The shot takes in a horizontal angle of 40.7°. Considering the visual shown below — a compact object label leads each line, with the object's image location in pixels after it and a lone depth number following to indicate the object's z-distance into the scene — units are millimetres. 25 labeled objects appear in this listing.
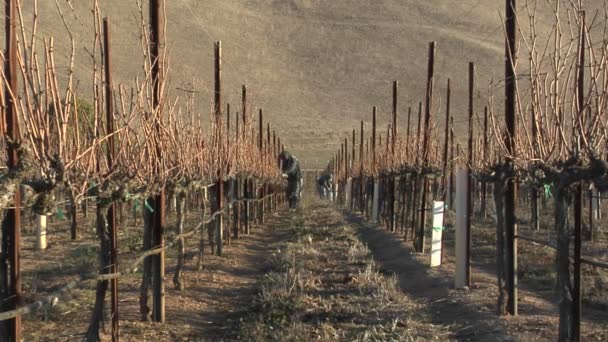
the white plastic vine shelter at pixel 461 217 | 10570
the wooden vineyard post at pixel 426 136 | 15047
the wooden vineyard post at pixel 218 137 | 14398
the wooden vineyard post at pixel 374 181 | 23016
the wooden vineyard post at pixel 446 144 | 14636
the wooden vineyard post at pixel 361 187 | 30894
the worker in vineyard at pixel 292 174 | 29853
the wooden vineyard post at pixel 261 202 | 26094
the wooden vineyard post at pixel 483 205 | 23858
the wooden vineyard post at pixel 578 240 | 7125
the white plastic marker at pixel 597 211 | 21094
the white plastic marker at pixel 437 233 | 11984
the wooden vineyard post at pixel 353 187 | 37500
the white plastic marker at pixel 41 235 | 15789
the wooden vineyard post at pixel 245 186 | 20156
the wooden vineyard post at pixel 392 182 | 19406
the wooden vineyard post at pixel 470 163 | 10625
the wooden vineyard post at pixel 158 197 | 8769
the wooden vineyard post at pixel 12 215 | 5523
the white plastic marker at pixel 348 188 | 39156
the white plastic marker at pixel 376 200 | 22812
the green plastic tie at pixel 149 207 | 8812
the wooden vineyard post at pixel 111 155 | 7328
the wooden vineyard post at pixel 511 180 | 8883
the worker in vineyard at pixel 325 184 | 48219
